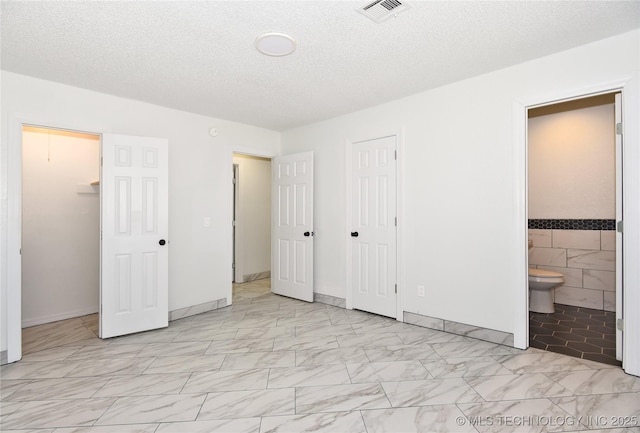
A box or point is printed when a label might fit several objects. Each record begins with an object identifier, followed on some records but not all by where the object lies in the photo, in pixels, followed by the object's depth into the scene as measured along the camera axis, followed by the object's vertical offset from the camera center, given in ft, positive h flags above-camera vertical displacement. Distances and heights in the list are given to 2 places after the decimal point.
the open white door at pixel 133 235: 11.24 -0.70
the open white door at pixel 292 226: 15.46 -0.53
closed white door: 12.78 -0.45
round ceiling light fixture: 7.98 +4.25
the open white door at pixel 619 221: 8.36 -0.17
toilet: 13.00 -2.96
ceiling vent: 6.79 +4.30
